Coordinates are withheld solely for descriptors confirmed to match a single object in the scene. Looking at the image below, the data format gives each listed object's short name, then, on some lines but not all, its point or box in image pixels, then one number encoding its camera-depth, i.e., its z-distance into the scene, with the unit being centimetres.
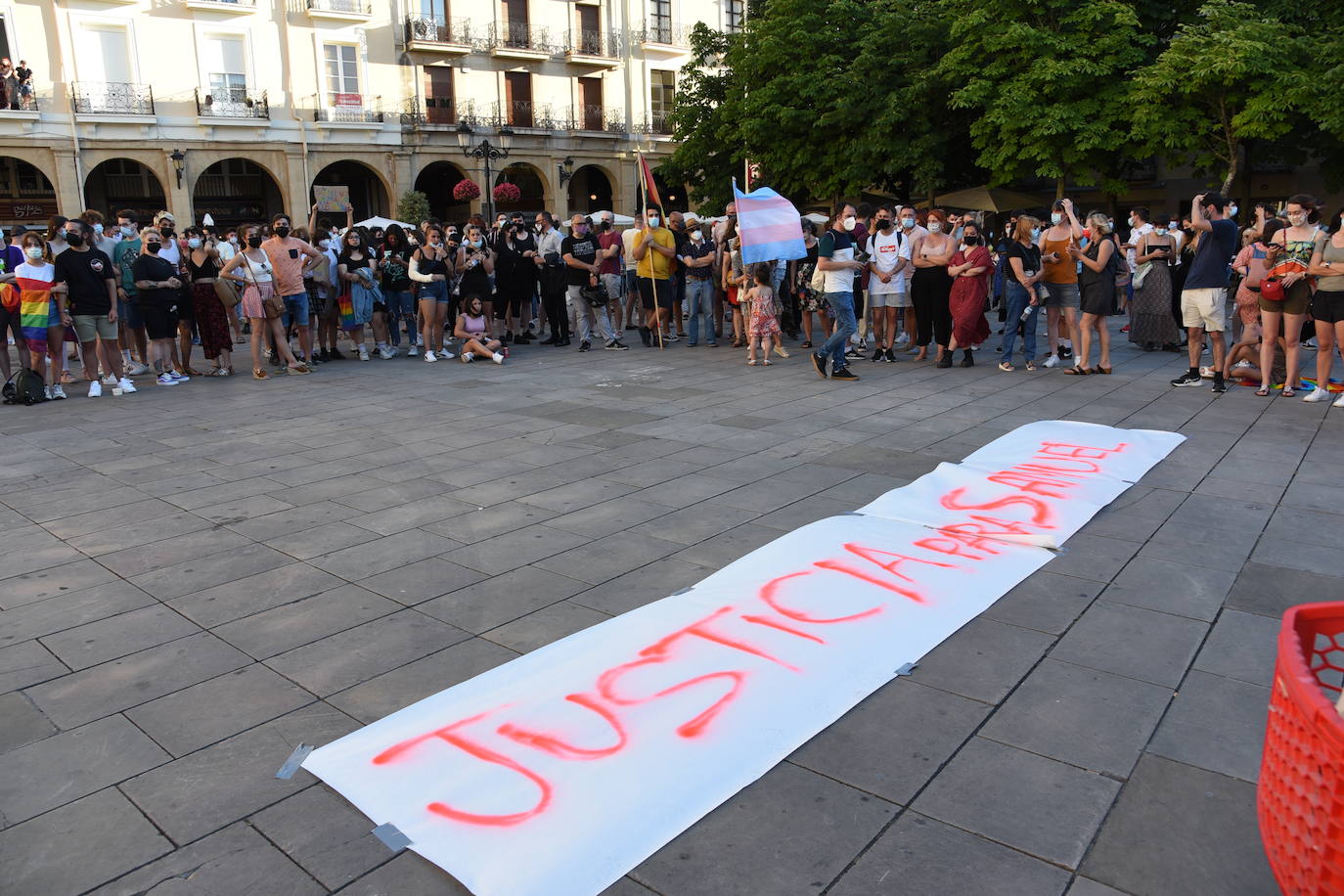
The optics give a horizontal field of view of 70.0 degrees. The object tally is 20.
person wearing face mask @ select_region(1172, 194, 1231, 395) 851
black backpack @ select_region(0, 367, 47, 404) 928
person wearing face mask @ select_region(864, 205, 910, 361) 1078
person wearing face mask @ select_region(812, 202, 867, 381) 964
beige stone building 2712
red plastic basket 164
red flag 1300
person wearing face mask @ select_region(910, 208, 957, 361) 1044
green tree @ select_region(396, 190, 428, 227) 3130
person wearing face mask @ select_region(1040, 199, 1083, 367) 961
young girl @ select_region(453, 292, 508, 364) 1219
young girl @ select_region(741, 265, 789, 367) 1089
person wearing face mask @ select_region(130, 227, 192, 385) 1027
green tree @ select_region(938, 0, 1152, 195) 2131
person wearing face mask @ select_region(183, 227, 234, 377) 1099
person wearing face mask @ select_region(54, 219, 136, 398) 938
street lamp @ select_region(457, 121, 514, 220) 2430
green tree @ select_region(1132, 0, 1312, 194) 1925
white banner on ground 250
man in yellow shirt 1284
